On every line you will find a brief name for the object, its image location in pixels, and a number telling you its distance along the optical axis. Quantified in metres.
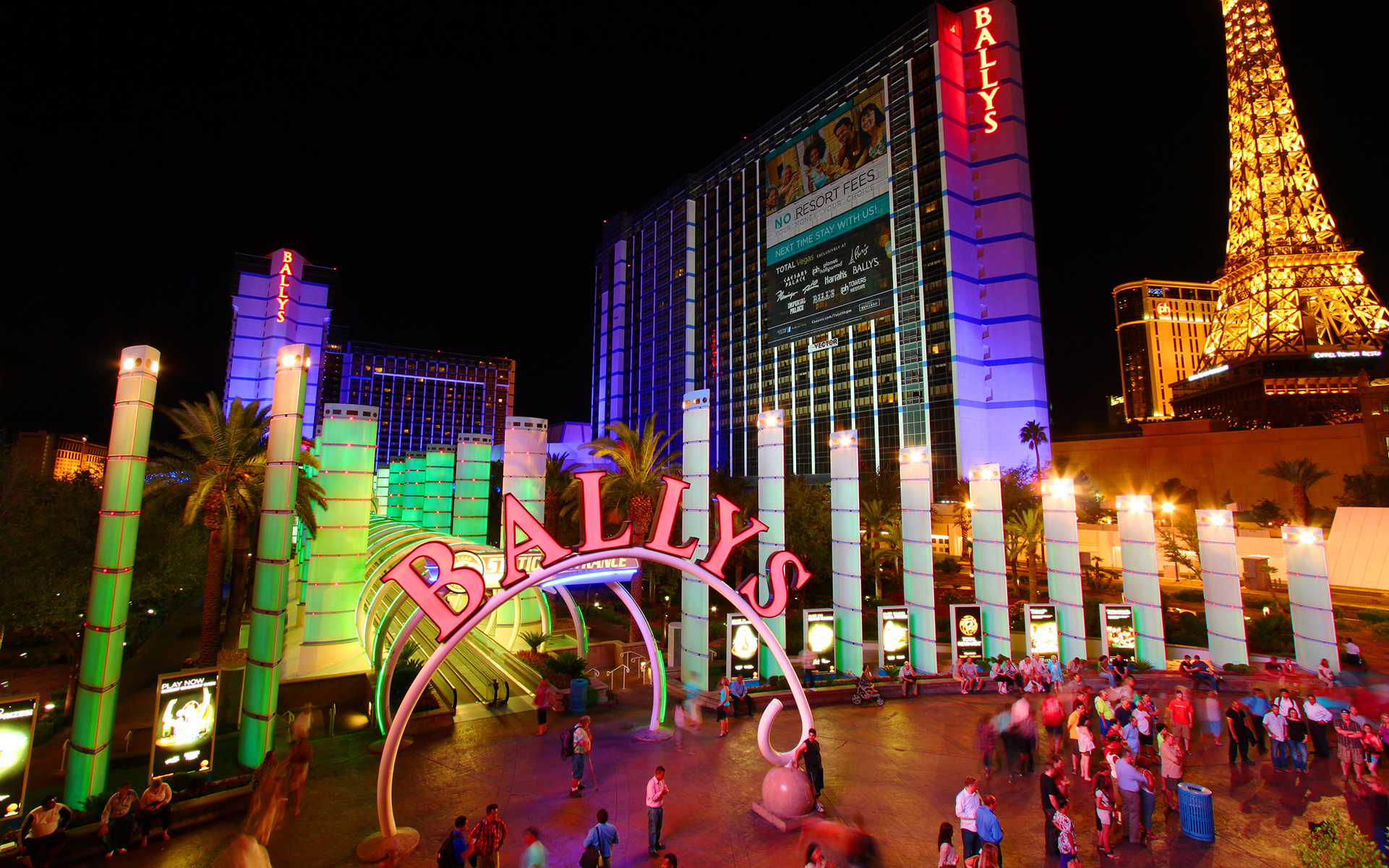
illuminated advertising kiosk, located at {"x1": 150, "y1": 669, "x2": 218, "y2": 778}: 11.66
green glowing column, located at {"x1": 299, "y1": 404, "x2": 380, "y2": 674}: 19.64
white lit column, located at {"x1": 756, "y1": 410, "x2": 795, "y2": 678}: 20.23
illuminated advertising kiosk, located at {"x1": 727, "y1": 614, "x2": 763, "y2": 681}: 18.62
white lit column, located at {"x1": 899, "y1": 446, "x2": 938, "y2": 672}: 21.11
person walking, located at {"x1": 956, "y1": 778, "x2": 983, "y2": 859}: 9.29
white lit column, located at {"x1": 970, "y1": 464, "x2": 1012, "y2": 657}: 21.94
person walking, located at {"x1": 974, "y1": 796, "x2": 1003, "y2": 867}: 8.80
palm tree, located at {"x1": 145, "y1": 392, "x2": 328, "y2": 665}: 21.77
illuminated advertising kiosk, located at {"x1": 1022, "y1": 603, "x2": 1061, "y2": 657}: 21.94
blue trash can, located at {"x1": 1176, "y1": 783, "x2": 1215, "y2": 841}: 10.34
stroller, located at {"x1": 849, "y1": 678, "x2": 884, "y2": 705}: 18.33
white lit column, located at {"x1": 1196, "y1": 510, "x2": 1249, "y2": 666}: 21.91
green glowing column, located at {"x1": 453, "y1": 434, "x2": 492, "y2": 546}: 31.33
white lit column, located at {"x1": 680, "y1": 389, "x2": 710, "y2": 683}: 18.94
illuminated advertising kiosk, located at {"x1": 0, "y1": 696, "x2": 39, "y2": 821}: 10.30
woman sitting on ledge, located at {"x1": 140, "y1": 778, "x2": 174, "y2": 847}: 10.31
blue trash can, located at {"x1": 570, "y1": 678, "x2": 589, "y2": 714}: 17.80
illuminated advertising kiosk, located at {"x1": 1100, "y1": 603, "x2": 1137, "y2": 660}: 22.47
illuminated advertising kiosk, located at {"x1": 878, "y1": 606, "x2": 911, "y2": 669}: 20.77
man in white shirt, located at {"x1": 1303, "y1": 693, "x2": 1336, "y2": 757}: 14.02
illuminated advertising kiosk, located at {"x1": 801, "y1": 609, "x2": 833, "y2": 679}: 20.19
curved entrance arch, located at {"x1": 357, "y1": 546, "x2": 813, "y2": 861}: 10.05
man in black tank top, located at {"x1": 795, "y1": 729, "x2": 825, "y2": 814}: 11.71
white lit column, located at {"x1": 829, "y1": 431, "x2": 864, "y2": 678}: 20.42
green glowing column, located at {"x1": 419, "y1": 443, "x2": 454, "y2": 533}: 46.75
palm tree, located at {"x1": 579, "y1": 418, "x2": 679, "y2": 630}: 31.73
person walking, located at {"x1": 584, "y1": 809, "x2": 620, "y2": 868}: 8.62
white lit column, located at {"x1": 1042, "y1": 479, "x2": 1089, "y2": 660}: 22.48
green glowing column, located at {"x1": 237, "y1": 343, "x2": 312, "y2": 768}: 13.27
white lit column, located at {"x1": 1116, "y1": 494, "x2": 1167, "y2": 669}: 22.55
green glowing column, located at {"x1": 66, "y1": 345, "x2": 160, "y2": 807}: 11.48
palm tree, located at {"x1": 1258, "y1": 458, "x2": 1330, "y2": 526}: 44.56
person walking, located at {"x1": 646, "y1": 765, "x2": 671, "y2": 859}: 9.95
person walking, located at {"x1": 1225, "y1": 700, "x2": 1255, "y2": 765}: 13.48
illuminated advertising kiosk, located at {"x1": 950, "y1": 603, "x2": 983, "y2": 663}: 21.39
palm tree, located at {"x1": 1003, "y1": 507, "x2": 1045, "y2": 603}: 35.09
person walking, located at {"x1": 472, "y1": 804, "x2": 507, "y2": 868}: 8.62
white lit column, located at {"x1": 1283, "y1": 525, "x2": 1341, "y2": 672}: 21.02
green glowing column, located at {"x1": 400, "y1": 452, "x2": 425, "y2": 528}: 60.56
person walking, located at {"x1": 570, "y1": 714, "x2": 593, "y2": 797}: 12.01
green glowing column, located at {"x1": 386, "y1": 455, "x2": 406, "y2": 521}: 65.50
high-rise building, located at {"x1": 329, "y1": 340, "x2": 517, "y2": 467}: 143.25
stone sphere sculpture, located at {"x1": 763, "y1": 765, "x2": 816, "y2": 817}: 10.97
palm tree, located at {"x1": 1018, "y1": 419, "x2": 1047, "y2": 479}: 61.38
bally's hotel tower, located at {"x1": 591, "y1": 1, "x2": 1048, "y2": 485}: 65.62
